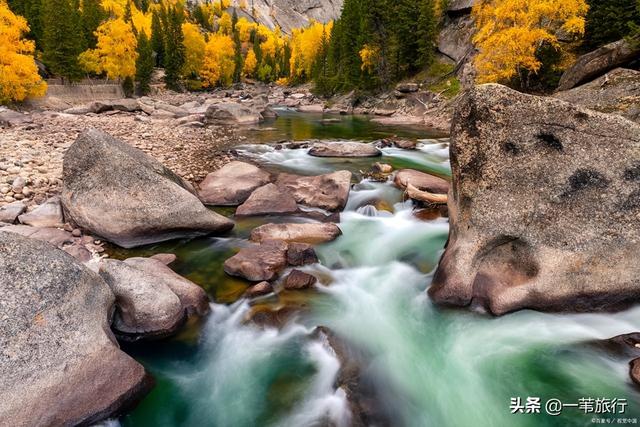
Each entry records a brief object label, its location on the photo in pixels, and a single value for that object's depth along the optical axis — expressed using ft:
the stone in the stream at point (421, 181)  43.00
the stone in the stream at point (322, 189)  41.47
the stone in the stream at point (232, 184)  42.39
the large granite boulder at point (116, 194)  30.27
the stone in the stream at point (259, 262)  26.89
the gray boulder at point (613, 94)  51.36
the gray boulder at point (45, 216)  32.22
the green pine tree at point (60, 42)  151.43
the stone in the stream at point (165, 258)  29.00
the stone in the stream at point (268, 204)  39.50
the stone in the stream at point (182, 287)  23.45
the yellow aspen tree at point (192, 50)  254.88
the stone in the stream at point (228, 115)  112.27
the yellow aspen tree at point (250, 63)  378.94
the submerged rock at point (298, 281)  26.32
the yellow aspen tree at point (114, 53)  165.78
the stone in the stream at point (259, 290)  25.26
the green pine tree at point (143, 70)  197.47
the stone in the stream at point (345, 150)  66.08
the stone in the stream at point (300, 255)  28.94
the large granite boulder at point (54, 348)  14.60
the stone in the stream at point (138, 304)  20.93
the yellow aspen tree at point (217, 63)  272.10
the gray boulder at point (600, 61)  60.85
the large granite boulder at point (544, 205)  21.24
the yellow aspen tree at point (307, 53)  274.77
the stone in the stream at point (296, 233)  32.65
